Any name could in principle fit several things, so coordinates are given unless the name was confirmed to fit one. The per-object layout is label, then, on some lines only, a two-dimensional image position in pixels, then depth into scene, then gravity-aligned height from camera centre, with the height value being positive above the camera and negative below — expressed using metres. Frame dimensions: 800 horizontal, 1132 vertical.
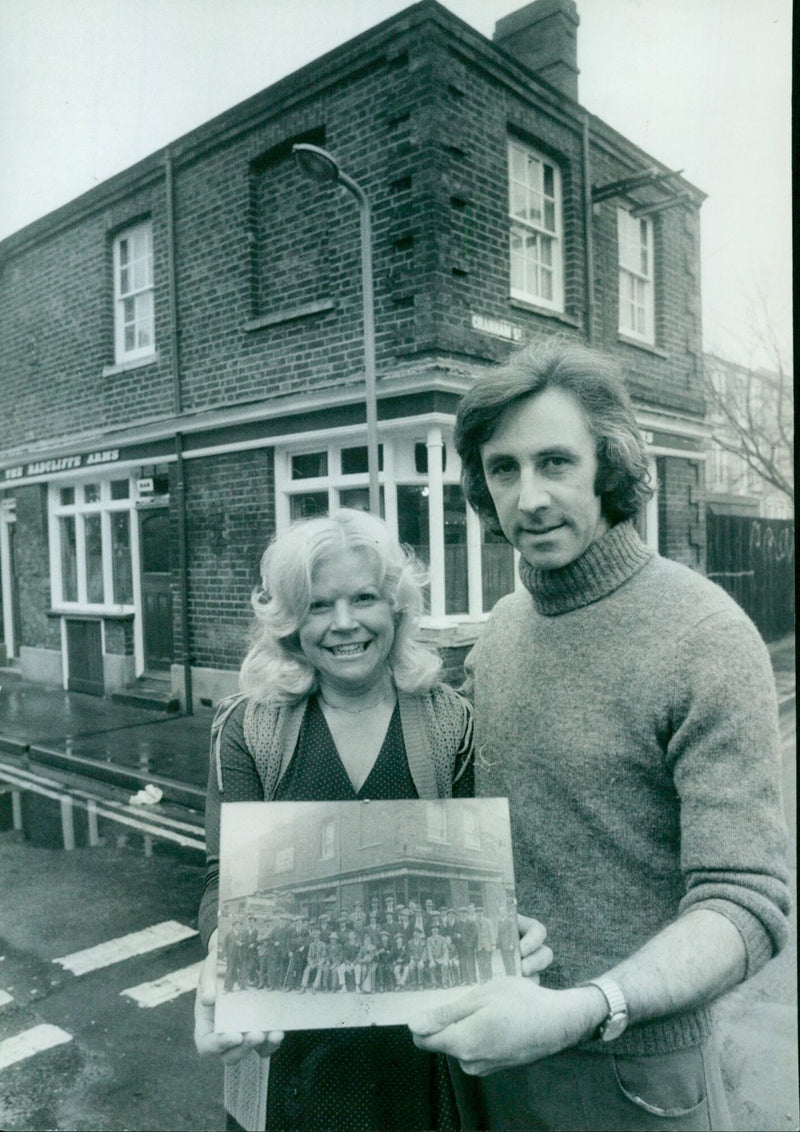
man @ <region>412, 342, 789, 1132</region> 0.92 -0.34
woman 1.27 -0.35
